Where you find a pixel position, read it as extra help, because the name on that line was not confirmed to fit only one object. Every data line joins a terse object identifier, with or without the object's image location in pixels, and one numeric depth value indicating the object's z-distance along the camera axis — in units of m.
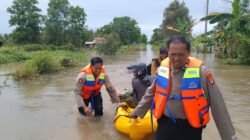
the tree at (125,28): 41.10
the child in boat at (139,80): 2.87
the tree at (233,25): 10.20
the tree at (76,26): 24.52
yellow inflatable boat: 2.78
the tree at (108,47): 17.97
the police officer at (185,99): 1.55
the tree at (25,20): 23.74
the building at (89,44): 29.23
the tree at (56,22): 23.51
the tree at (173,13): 25.18
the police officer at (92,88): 3.43
